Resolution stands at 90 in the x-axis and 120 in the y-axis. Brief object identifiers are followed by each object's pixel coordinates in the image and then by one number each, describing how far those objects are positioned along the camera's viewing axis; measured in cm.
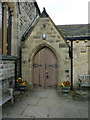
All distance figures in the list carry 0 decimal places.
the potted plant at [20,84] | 677
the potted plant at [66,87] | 633
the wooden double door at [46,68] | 759
